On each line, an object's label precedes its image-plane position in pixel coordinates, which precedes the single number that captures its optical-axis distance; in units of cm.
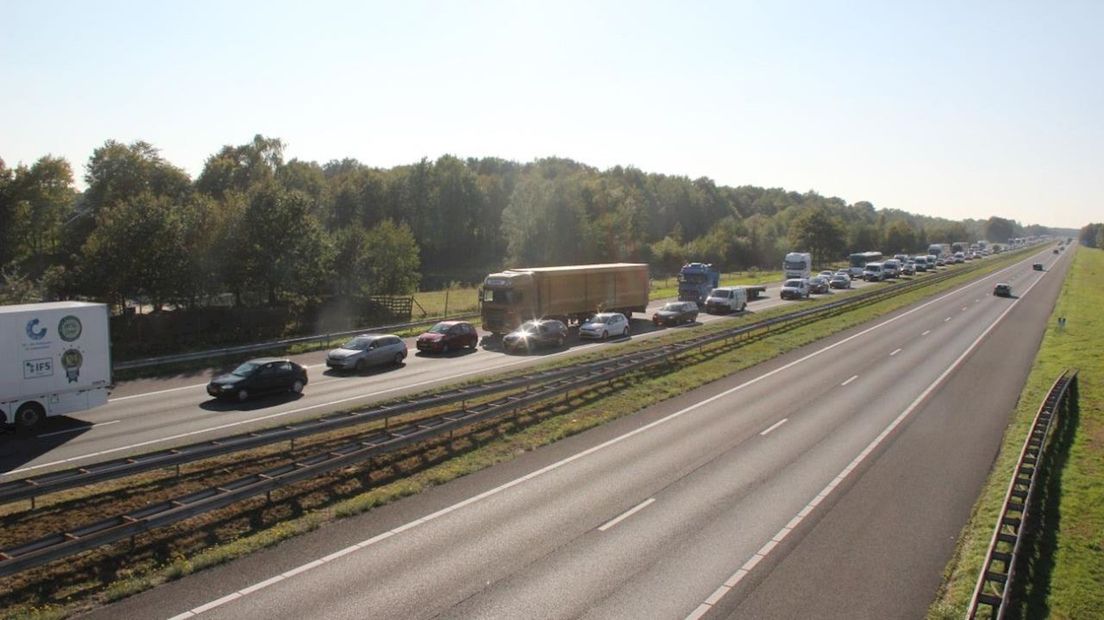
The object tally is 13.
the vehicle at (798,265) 7500
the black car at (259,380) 2475
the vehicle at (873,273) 8656
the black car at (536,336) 3519
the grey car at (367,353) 3048
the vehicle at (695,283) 5522
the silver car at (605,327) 3934
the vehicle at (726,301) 5219
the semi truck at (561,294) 3831
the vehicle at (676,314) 4547
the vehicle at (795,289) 6325
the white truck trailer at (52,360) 2036
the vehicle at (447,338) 3497
